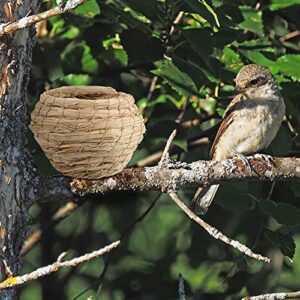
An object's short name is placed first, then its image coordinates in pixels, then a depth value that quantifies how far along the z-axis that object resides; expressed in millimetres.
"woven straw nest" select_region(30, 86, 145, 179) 5594
